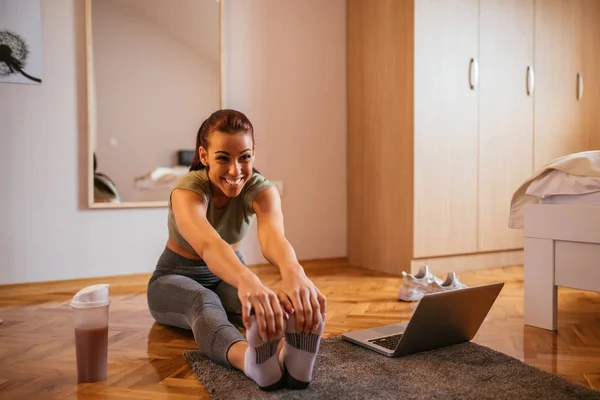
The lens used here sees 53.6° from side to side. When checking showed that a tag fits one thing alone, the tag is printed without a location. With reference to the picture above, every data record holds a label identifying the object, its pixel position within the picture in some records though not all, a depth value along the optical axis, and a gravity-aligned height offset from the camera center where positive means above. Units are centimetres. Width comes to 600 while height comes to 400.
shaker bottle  149 -38
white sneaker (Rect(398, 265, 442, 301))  260 -45
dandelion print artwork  278 +68
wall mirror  296 +49
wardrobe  326 +38
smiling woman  129 -24
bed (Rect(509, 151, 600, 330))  193 -17
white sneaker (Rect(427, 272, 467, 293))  259 -44
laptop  161 -41
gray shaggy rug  141 -50
